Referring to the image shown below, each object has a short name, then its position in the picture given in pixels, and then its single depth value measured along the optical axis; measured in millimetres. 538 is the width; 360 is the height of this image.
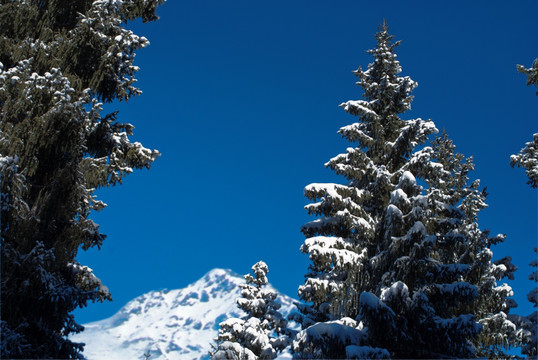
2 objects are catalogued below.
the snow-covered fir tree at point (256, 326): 21770
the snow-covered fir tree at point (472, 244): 13773
